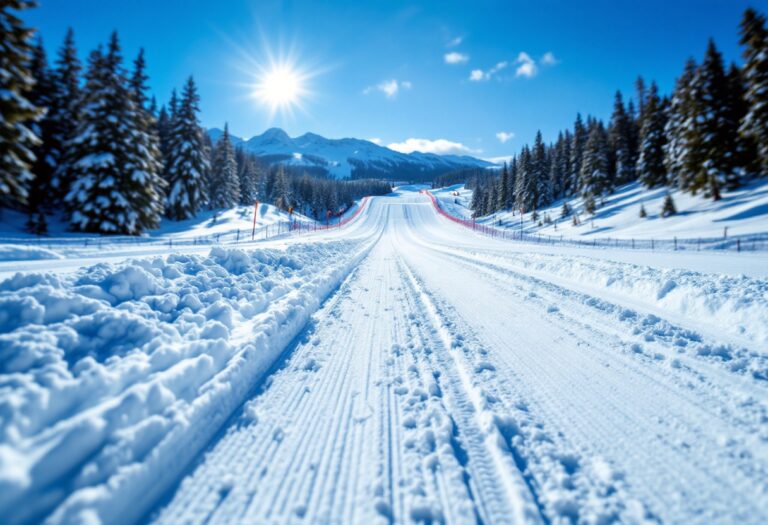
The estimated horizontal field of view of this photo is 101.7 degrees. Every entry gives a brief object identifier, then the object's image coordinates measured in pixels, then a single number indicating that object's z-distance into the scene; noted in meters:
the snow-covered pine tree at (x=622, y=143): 47.69
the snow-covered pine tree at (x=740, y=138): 28.11
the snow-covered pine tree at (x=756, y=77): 24.22
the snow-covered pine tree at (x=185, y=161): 32.88
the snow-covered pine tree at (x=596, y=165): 46.41
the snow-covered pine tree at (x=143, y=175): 22.22
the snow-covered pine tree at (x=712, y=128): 28.09
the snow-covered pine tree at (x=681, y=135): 30.05
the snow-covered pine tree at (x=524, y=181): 57.50
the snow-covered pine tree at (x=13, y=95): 14.59
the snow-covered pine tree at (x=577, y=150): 55.50
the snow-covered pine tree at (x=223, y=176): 43.56
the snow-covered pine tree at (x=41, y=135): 23.41
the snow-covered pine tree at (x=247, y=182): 58.75
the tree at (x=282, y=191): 68.44
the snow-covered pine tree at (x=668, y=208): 29.77
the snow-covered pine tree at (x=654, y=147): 39.72
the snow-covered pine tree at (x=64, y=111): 23.70
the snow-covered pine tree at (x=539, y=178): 56.28
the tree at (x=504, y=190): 70.19
